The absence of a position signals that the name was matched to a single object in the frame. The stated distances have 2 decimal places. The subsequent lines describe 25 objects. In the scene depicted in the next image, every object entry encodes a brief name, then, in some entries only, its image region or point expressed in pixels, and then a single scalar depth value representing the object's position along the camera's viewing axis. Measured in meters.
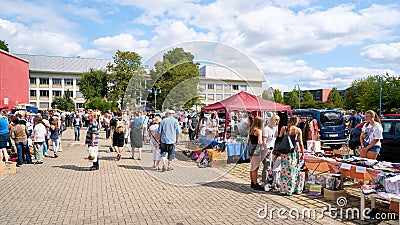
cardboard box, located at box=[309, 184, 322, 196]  6.44
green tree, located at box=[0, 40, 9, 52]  53.11
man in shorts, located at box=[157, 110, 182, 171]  8.55
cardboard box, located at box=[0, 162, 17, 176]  8.35
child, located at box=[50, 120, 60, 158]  11.84
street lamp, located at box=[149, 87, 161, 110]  8.54
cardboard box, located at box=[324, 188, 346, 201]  6.07
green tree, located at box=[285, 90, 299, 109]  71.19
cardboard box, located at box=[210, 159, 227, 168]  9.85
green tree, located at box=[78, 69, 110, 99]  53.28
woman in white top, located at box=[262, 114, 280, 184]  6.94
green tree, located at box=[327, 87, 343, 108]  72.43
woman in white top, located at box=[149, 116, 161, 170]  9.25
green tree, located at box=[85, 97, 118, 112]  40.25
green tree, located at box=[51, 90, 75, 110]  56.84
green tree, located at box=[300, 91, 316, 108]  72.69
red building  25.75
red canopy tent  10.65
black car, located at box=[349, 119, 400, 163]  9.54
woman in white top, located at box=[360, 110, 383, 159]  6.78
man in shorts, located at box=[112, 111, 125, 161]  10.53
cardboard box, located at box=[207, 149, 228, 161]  9.88
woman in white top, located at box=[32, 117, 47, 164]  10.04
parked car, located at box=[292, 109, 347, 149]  13.36
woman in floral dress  6.35
